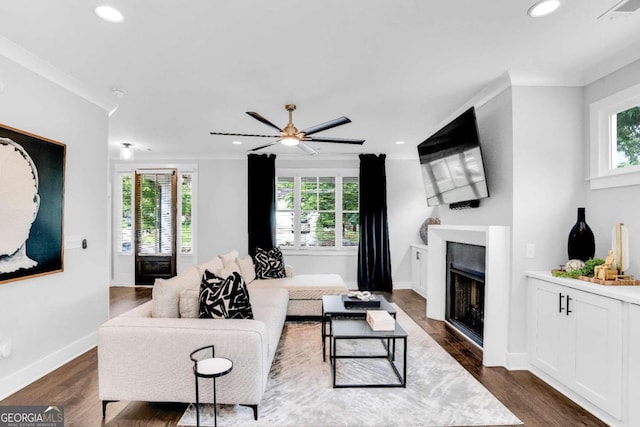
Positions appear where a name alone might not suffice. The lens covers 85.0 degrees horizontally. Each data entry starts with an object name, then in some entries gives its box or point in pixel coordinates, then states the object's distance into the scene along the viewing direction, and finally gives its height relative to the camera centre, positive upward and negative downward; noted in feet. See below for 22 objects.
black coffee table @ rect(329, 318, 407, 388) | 8.62 -3.05
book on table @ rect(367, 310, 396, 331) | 9.09 -2.83
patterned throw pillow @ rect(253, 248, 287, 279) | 16.37 -2.39
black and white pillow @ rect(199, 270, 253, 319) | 8.03 -1.98
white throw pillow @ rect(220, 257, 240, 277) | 12.71 -2.00
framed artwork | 8.27 +0.25
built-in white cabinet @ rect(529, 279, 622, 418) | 7.21 -2.96
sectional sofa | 7.21 -3.01
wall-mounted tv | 10.60 +1.75
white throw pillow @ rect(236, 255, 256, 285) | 15.33 -2.47
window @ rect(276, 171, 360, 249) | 21.76 +0.16
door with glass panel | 21.90 -0.48
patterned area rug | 7.36 -4.34
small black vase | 9.16 -0.69
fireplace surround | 10.21 -2.31
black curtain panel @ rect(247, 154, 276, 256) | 20.95 +0.75
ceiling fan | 10.47 +2.69
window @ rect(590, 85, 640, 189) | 8.54 +1.96
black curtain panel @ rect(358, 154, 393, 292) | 21.04 -0.87
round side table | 6.28 -2.85
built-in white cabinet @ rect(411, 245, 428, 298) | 19.45 -3.12
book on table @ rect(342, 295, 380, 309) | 11.08 -2.83
